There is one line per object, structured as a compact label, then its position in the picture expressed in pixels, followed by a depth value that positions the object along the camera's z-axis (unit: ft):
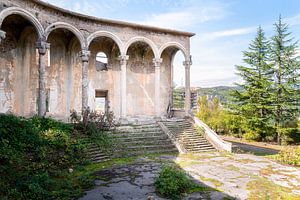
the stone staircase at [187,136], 51.59
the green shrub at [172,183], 26.76
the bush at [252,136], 83.15
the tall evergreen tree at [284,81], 79.66
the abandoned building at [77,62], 49.70
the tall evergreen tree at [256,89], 81.87
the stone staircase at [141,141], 45.87
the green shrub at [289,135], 78.00
